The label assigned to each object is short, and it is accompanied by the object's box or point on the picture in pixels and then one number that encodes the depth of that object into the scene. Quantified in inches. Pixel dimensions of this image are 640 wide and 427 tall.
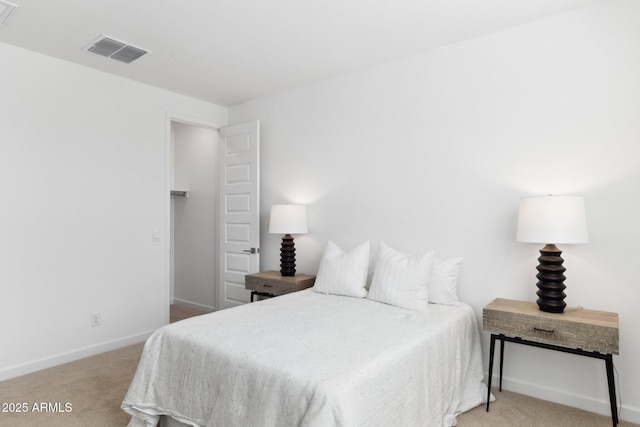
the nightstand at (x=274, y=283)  141.2
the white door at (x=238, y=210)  167.6
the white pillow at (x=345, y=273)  120.0
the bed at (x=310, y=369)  61.7
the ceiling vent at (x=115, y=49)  116.2
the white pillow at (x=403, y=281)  105.7
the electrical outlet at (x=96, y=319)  138.3
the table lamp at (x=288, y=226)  147.5
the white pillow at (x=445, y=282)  111.5
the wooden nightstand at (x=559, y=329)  82.3
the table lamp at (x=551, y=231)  88.9
